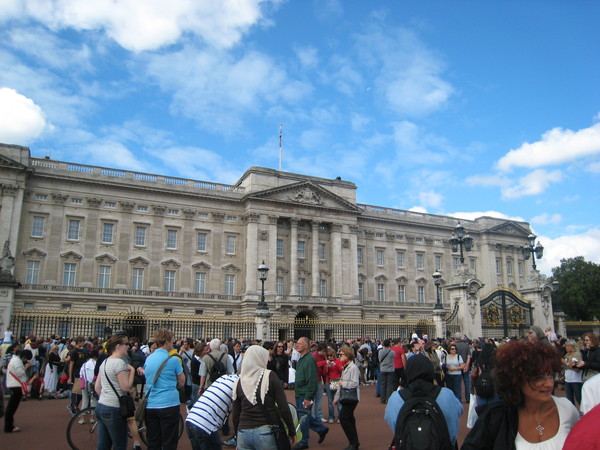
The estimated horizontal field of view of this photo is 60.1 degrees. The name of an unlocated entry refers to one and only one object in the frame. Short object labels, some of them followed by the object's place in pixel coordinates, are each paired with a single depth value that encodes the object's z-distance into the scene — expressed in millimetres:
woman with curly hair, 3678
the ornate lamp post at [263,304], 28511
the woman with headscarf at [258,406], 5629
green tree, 68375
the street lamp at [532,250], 29516
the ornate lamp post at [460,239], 25734
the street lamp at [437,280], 28064
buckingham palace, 40219
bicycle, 8945
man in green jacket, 9867
